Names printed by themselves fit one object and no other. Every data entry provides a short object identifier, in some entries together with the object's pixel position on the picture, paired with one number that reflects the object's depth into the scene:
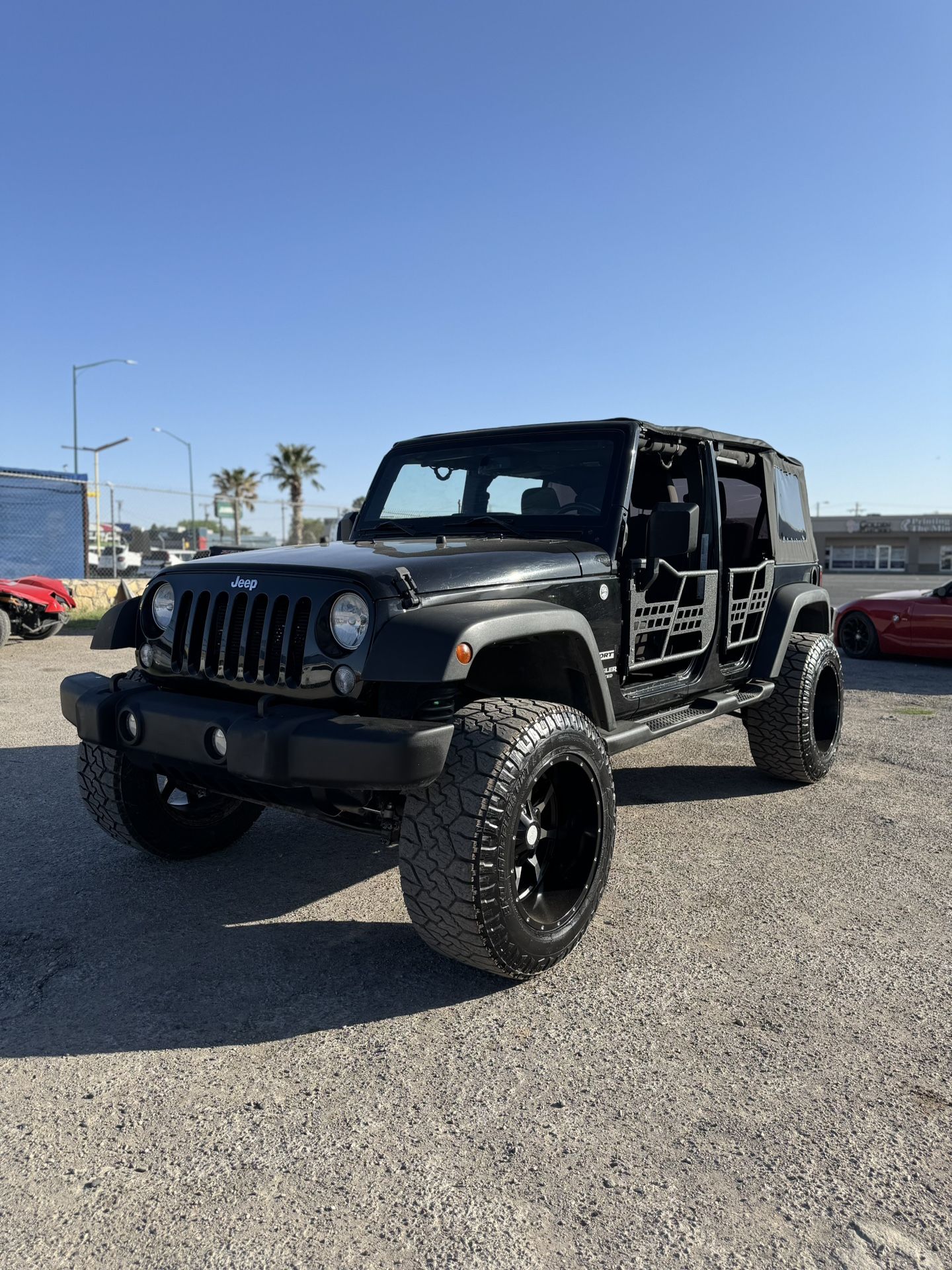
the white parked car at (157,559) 30.52
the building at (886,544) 62.34
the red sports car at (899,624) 10.89
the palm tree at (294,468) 44.56
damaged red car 12.14
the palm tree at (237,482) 58.78
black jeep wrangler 2.78
